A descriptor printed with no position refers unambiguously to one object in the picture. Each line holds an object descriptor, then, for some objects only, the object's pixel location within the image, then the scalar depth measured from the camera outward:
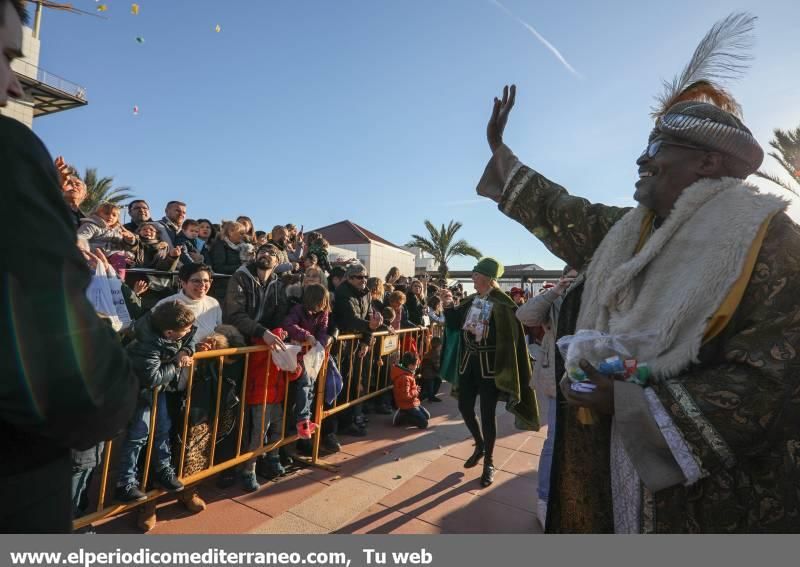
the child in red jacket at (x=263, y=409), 3.79
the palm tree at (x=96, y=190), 21.50
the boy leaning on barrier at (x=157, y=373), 2.80
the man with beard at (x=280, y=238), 6.88
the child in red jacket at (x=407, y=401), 5.56
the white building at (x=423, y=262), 30.47
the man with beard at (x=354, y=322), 5.19
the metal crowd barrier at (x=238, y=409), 2.92
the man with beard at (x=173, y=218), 5.56
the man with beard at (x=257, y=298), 3.98
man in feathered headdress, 1.12
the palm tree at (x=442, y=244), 29.20
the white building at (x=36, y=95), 17.23
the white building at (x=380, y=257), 24.19
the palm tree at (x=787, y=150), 10.23
